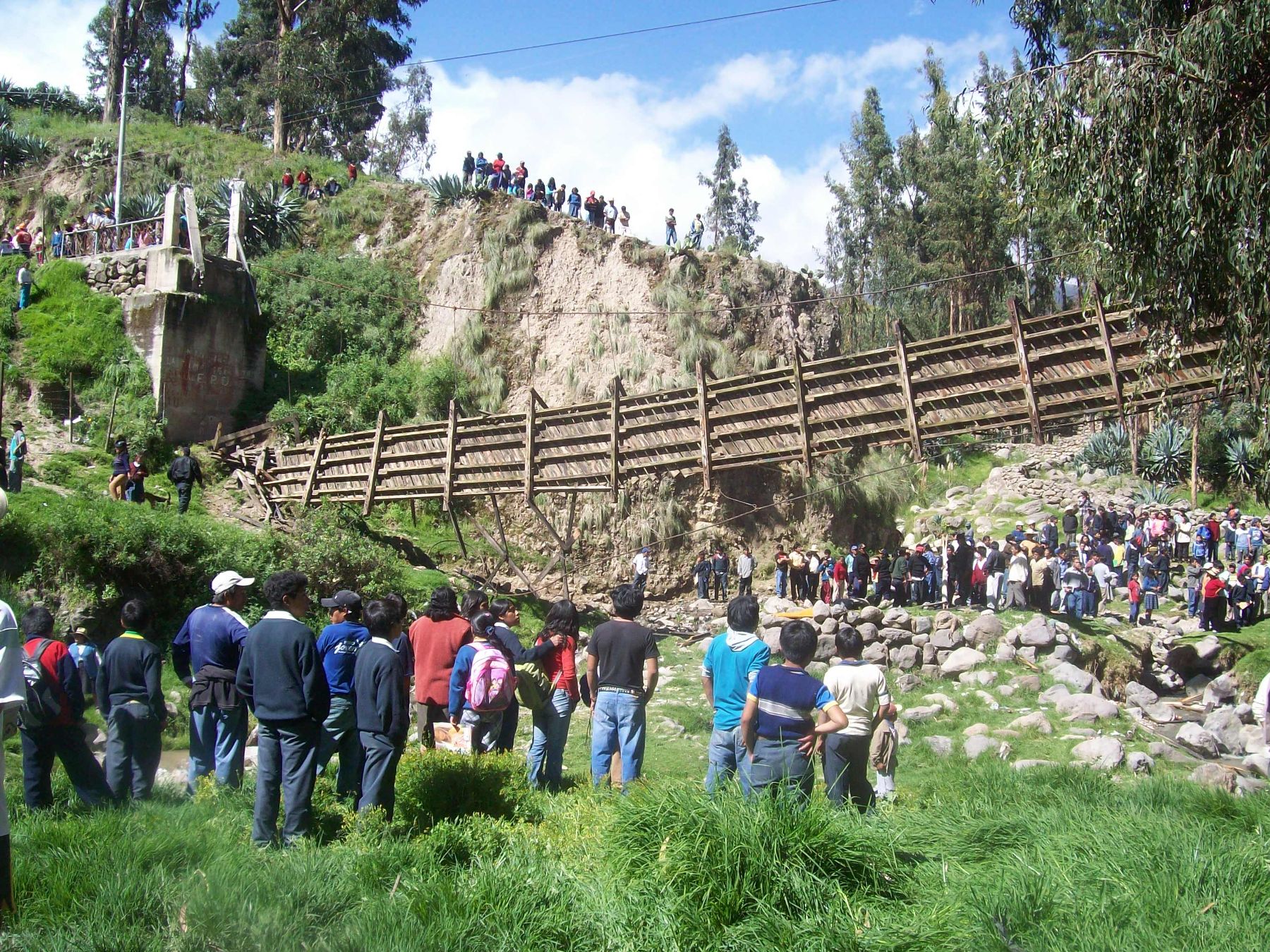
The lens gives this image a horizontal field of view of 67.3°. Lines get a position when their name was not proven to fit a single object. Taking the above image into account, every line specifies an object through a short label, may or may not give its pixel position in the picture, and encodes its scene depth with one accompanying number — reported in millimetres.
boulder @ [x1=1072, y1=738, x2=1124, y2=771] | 9062
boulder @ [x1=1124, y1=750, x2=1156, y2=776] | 8953
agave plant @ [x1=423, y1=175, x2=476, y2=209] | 28797
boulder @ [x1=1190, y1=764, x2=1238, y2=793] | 8195
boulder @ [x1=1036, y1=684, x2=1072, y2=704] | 12094
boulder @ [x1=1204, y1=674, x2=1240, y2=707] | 14995
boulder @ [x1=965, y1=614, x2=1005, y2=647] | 14516
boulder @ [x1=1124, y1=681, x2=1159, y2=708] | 13945
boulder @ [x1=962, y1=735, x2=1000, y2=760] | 9883
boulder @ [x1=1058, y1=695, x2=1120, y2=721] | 11312
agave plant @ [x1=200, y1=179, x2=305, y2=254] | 27703
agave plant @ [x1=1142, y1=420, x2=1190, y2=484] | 30250
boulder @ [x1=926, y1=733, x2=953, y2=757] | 10156
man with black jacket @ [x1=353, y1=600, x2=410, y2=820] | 5801
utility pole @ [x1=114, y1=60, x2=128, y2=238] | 25355
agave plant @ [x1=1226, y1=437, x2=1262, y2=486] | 27934
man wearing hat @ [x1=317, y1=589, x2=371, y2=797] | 6422
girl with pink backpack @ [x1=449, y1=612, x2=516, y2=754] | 7145
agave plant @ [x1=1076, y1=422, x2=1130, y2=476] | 33250
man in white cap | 6633
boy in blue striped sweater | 5629
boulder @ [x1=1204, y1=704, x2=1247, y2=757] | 11734
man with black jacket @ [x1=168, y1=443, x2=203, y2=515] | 17500
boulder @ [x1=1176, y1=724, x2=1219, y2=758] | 11125
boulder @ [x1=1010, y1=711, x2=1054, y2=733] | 10867
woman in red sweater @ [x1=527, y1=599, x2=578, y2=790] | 7609
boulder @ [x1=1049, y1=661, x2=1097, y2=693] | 12840
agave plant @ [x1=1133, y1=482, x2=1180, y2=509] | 28844
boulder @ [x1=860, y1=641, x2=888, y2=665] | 14164
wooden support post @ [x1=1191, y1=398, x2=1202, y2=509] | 26097
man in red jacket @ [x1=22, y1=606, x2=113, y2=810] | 6160
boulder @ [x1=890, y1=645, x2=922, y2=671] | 14047
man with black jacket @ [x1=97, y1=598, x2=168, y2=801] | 6648
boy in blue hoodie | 6332
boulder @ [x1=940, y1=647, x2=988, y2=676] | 13539
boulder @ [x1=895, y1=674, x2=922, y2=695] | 13305
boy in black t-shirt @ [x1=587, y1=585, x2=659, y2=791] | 6961
